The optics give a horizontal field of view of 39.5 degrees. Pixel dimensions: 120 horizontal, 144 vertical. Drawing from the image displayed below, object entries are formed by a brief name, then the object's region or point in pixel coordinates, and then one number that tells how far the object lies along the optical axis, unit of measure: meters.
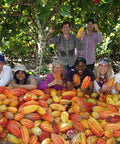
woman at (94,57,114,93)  2.34
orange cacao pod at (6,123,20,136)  1.67
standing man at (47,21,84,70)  2.91
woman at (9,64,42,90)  2.36
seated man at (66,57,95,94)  2.24
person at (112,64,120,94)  2.25
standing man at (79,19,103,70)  2.96
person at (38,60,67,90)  2.38
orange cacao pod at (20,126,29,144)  1.60
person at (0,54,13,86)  2.43
